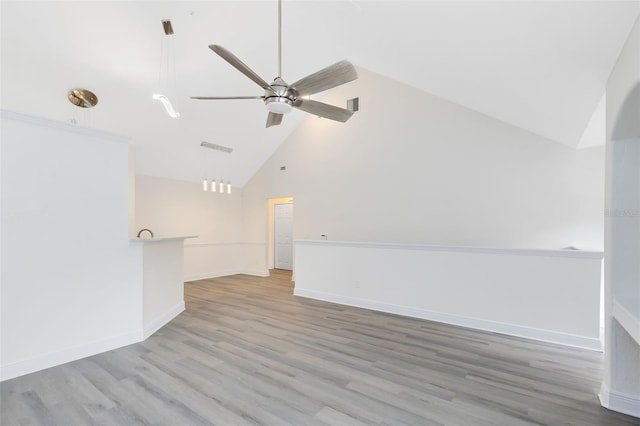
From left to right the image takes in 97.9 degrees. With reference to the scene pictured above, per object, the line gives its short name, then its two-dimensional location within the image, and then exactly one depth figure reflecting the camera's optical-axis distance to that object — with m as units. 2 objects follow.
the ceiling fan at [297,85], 2.35
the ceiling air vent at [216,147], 6.04
